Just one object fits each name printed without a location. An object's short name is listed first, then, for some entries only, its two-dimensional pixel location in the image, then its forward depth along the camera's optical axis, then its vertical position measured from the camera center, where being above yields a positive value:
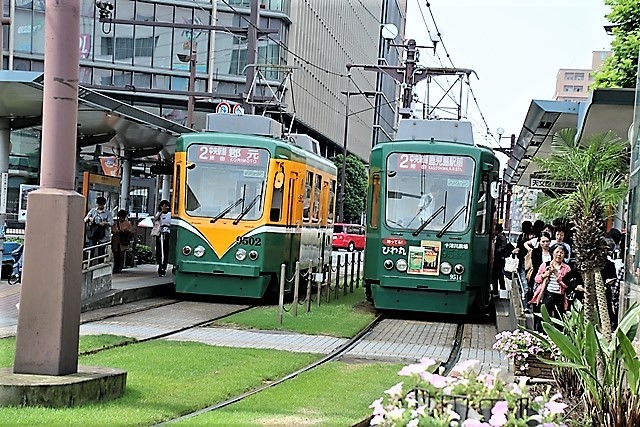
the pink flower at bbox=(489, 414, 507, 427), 4.92 -0.86
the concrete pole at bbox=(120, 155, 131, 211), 26.30 +0.96
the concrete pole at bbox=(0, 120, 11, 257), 18.77 +0.94
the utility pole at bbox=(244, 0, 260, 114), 29.52 +5.12
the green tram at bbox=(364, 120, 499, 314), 18.81 +0.09
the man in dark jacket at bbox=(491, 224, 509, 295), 23.30 -0.50
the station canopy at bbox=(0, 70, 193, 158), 15.69 +1.76
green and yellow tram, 19.84 +0.18
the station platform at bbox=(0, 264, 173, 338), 15.40 -1.45
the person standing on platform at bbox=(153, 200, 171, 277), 24.05 -0.33
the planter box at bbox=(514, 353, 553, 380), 10.16 -1.26
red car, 57.80 -0.72
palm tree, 9.91 +0.50
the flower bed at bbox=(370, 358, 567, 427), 5.16 -0.84
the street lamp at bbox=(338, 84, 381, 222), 66.84 +2.16
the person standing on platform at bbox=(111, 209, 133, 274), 24.19 -0.51
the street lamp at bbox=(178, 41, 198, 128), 34.12 +4.31
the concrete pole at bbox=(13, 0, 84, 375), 8.36 -0.14
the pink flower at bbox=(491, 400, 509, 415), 5.01 -0.82
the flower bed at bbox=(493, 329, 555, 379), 10.17 -1.14
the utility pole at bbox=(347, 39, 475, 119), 31.45 +4.85
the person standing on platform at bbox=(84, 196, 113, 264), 21.00 -0.21
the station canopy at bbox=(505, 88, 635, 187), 16.23 +2.15
